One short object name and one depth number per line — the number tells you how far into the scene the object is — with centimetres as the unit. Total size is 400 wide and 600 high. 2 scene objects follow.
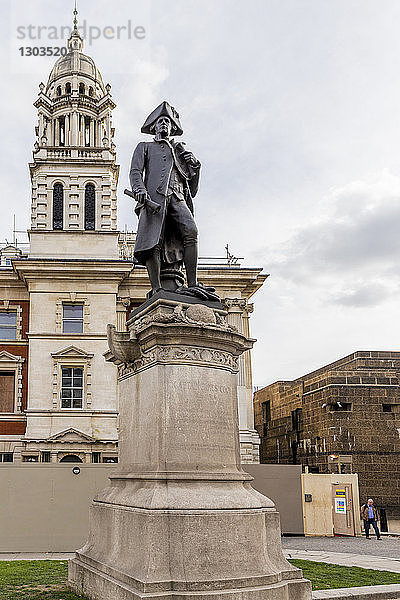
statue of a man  1000
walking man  2595
